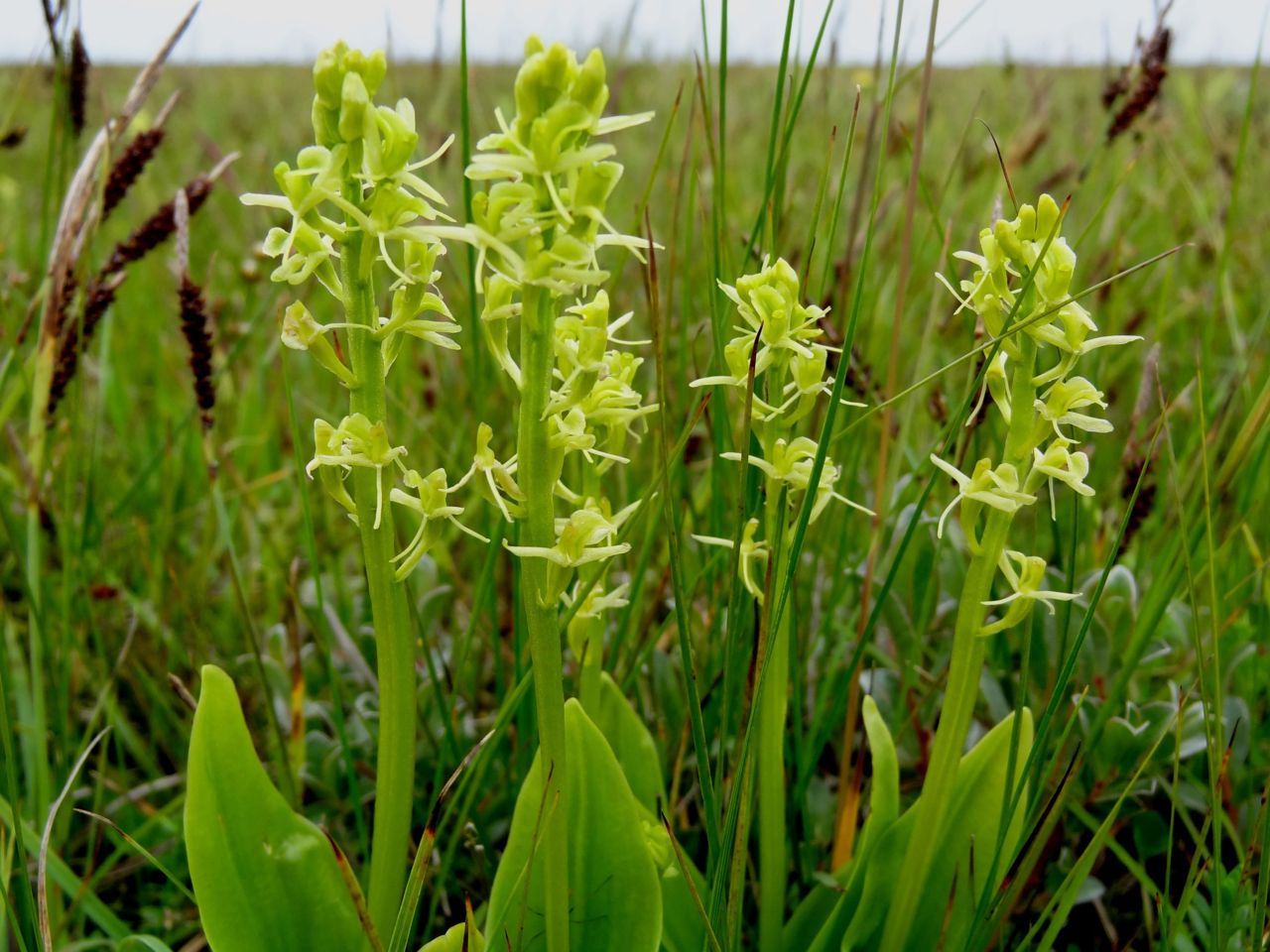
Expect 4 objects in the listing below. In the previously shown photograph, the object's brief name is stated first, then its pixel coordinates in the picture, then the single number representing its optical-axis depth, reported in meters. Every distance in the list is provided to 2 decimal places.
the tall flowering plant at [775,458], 0.24
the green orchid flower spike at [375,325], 0.21
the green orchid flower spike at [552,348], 0.20
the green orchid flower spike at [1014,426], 0.23
